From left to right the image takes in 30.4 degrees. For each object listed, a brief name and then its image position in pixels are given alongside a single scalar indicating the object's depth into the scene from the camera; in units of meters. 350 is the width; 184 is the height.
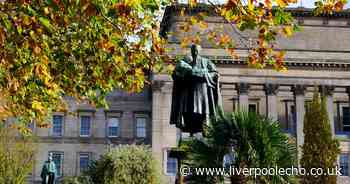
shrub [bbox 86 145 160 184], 41.03
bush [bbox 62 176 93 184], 41.03
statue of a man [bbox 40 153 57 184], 34.86
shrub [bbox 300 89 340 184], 35.72
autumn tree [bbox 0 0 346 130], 10.32
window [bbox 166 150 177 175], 50.14
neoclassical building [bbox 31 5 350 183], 50.66
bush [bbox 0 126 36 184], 41.03
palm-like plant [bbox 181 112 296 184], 11.13
